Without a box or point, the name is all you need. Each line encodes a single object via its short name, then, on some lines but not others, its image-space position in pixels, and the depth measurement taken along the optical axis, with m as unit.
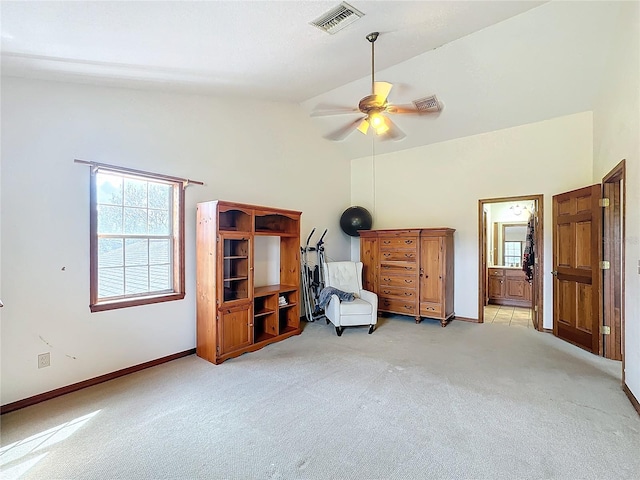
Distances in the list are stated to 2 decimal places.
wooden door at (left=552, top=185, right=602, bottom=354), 3.73
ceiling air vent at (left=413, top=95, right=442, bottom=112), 4.37
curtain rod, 2.86
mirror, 7.34
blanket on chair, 4.64
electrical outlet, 2.61
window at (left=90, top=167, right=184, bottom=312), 3.02
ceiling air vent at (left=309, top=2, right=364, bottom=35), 2.40
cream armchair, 4.50
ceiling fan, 2.92
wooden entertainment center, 3.47
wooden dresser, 4.99
